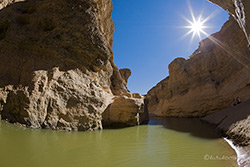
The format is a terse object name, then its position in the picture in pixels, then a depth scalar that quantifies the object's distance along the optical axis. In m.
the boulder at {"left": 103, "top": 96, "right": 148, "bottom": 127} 8.09
